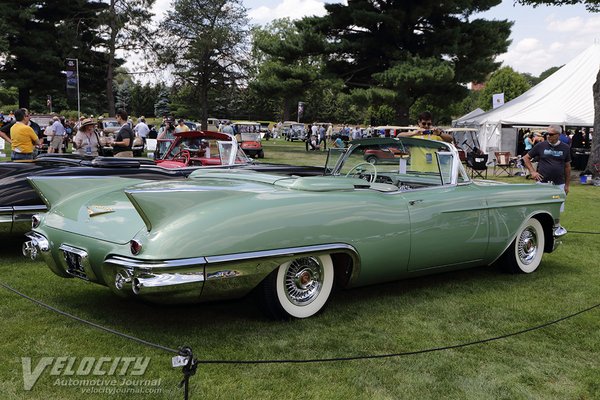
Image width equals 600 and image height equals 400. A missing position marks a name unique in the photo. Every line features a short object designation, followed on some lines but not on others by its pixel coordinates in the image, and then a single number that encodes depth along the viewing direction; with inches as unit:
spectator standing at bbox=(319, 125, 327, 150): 1566.9
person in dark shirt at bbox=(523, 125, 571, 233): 319.0
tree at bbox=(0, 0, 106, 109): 1470.2
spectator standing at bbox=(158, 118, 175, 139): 608.6
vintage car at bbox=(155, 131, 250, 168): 339.3
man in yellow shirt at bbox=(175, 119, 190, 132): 542.6
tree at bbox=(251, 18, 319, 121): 1154.7
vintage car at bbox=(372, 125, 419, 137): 859.1
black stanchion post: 105.4
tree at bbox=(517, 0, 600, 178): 714.1
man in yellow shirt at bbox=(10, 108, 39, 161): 384.2
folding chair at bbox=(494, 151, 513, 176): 784.4
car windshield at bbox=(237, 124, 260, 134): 1643.1
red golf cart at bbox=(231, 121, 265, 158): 1045.3
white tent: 896.9
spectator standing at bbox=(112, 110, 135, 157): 467.4
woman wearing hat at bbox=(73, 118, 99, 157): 416.5
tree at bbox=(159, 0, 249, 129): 1441.9
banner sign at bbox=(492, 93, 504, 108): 1088.8
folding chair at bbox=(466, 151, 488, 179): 669.3
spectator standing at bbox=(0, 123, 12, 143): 595.5
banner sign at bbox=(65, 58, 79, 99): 1183.6
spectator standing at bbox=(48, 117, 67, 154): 767.8
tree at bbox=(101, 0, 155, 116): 1480.1
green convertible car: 142.8
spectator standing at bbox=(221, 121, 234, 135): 1144.8
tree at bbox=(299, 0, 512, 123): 1072.2
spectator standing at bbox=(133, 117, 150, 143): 827.6
